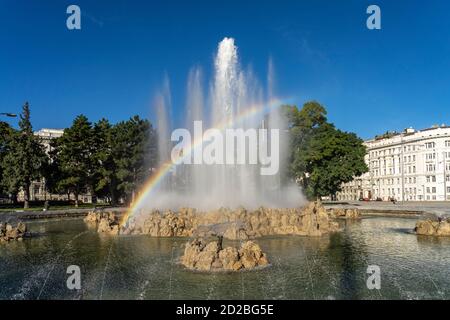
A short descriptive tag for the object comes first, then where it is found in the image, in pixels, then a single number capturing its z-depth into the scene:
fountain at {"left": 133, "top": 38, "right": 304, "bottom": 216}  54.69
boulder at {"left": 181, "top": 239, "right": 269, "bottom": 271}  25.53
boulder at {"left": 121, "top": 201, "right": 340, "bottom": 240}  42.12
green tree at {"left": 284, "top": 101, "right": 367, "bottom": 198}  80.25
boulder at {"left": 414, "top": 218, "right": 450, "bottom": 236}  40.81
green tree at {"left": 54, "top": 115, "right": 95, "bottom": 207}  88.31
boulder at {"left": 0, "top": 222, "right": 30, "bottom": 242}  40.56
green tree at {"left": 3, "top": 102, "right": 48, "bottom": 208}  84.35
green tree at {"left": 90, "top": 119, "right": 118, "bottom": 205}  87.50
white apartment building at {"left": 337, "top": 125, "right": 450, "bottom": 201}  115.94
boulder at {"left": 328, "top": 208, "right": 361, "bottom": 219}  65.20
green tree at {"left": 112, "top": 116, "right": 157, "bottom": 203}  85.62
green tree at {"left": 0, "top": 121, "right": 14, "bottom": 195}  87.69
